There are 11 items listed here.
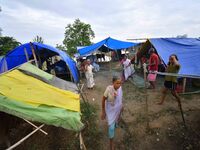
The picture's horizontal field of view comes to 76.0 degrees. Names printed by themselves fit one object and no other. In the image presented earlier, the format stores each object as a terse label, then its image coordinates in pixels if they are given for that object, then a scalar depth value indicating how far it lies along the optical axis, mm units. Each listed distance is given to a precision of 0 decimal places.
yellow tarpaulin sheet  2326
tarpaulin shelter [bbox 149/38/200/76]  5501
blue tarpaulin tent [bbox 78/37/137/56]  10472
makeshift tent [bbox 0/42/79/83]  6614
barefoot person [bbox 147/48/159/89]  5463
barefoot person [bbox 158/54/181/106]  3808
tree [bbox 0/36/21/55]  17116
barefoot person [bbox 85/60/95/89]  6584
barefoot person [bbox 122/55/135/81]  7234
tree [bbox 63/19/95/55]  29116
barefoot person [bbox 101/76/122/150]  2593
